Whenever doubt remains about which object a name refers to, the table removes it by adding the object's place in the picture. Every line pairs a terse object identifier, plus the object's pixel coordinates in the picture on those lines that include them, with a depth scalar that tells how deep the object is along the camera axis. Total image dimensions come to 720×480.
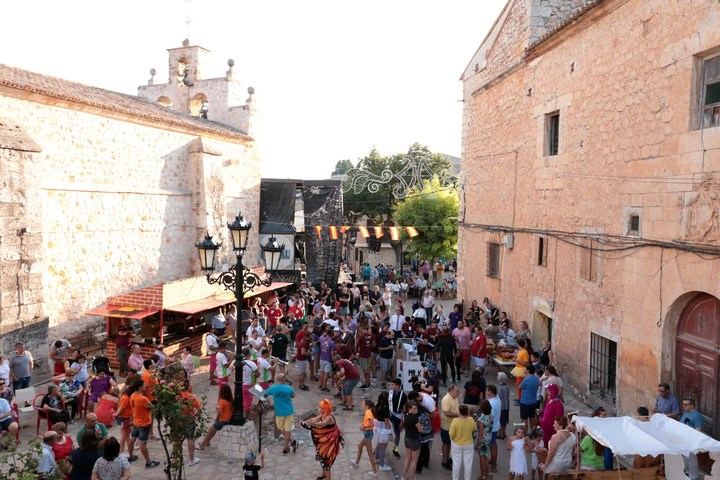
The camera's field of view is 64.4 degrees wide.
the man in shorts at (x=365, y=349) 12.63
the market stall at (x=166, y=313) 13.34
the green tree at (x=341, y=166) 59.62
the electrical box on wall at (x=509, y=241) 14.74
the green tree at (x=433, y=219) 29.42
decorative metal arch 27.89
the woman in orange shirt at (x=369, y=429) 8.34
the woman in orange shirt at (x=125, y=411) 8.31
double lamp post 8.30
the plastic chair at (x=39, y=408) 8.80
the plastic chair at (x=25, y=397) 9.81
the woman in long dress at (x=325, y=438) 8.06
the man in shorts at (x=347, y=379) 10.92
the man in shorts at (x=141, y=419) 8.18
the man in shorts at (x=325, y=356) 12.27
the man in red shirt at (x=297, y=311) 16.12
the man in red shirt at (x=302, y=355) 12.44
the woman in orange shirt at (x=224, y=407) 8.77
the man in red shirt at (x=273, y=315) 16.45
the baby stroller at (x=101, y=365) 9.98
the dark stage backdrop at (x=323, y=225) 24.83
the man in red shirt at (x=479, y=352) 12.13
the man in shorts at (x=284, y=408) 9.01
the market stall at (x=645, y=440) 6.00
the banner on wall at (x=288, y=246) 24.02
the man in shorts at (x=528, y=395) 9.37
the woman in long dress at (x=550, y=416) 7.99
